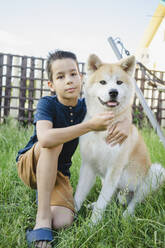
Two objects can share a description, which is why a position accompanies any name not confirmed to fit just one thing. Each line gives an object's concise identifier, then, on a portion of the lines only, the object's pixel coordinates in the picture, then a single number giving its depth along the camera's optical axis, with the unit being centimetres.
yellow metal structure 907
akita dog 178
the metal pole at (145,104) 229
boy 149
